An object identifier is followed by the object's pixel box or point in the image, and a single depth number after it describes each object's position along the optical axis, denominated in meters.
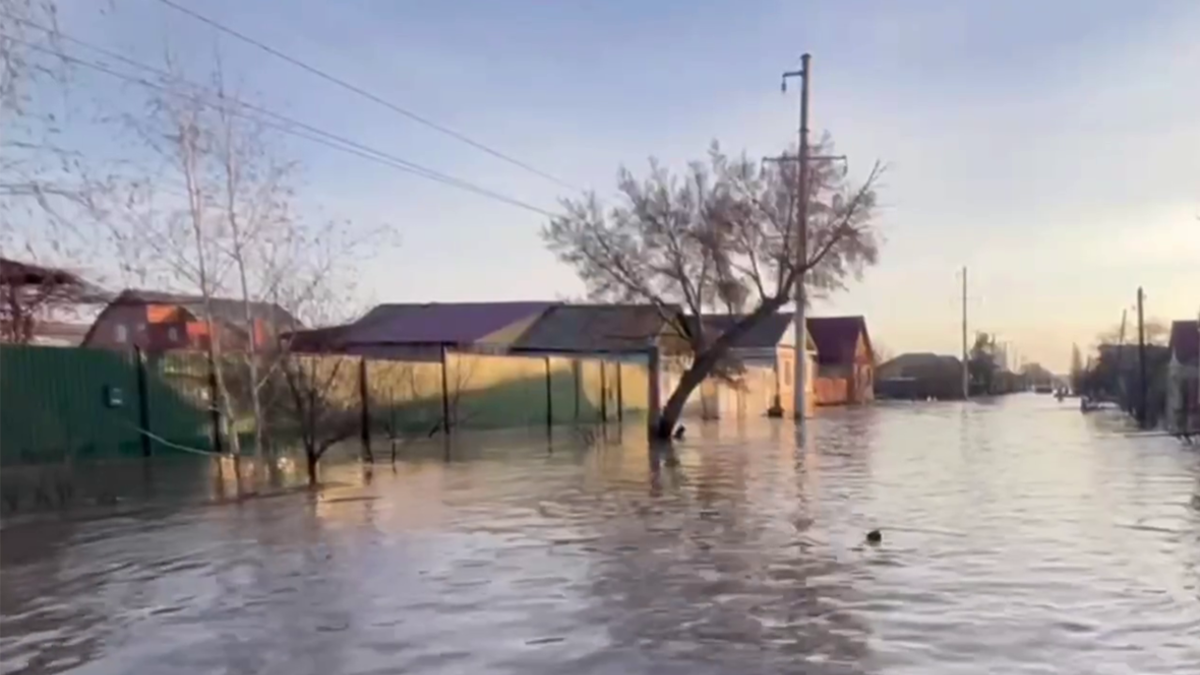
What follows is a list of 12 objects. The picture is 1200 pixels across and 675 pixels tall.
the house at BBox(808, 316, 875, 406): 73.62
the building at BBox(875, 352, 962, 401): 86.19
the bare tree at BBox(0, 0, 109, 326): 13.89
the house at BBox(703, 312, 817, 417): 47.47
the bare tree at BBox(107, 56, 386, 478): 18.38
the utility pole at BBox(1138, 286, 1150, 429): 35.46
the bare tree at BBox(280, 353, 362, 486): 16.97
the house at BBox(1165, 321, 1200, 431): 30.42
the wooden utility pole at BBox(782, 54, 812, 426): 29.72
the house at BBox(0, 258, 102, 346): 14.68
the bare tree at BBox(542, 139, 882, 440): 29.50
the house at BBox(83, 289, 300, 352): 18.92
